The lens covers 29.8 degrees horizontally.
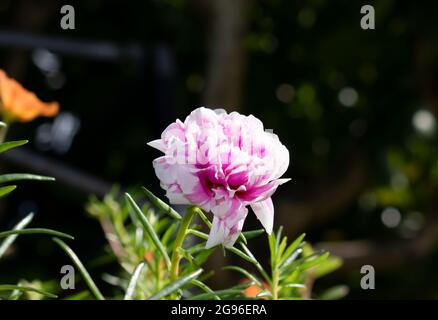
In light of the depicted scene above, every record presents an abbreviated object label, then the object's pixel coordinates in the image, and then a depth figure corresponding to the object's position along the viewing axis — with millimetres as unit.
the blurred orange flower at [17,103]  830
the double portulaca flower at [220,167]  497
